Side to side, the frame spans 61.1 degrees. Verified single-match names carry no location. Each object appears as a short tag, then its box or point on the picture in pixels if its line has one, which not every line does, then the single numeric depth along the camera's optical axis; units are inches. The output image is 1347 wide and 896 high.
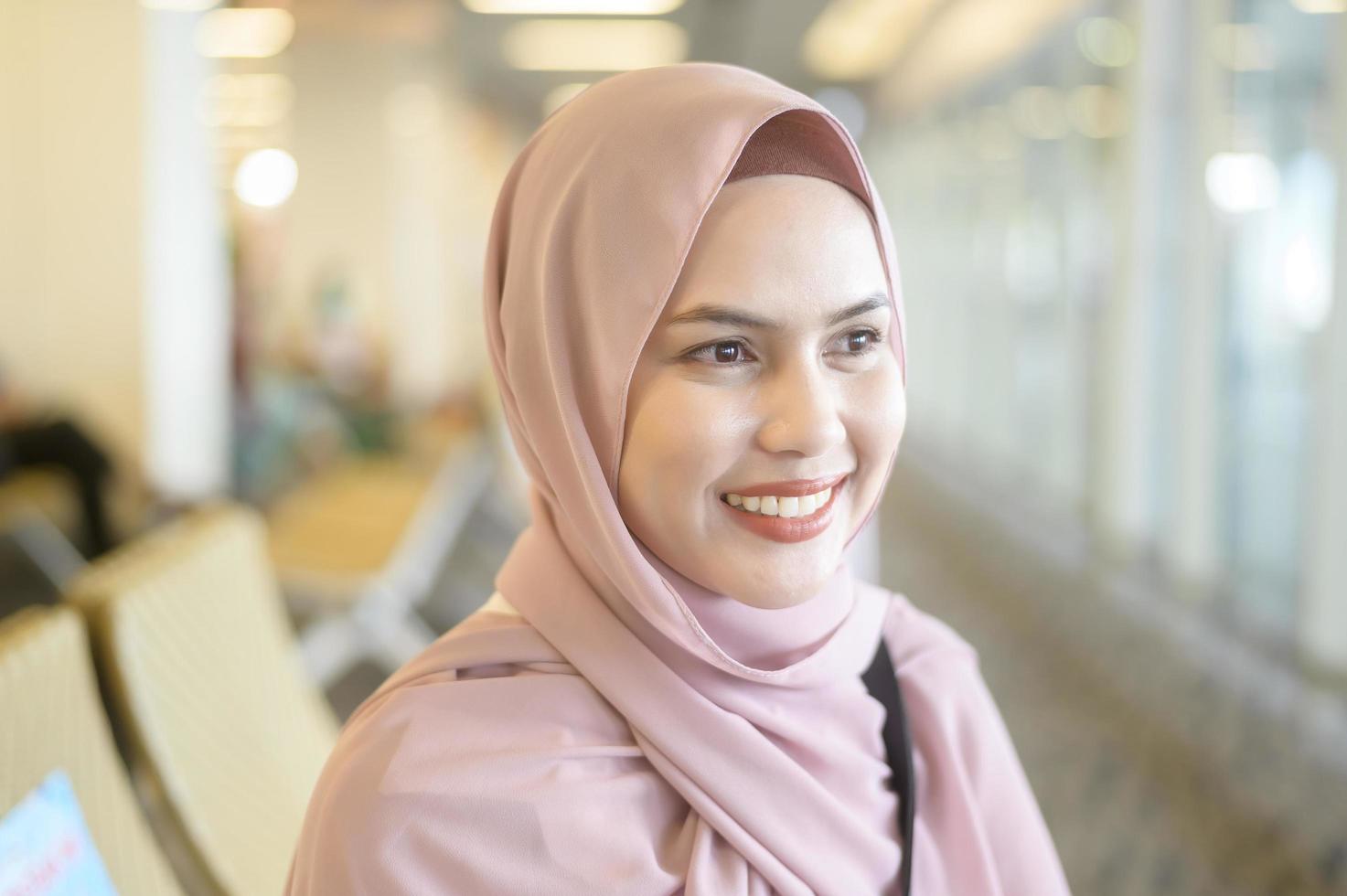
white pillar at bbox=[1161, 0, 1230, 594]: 177.8
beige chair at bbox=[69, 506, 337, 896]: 57.8
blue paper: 41.9
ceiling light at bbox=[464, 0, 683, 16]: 331.3
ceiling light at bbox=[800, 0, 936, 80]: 358.6
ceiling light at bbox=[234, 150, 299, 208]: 280.4
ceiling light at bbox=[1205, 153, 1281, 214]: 162.9
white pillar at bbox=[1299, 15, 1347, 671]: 132.2
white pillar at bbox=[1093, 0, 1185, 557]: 201.6
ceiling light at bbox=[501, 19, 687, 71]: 361.7
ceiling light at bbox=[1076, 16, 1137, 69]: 211.9
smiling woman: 34.5
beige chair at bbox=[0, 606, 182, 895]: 45.8
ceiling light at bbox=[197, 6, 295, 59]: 281.3
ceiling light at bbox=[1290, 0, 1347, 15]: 130.7
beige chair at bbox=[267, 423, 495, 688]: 146.1
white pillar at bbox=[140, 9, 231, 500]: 191.8
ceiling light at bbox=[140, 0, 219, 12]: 189.5
